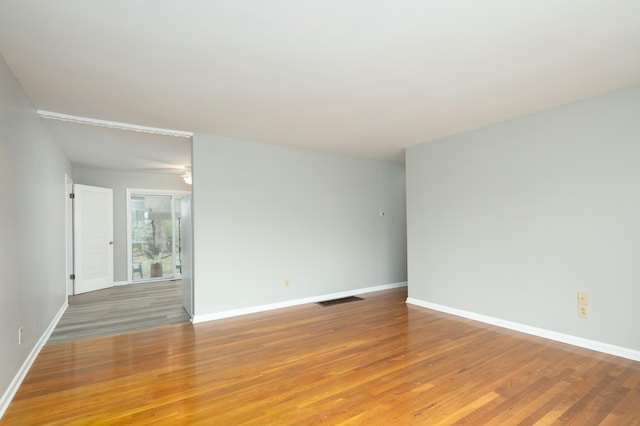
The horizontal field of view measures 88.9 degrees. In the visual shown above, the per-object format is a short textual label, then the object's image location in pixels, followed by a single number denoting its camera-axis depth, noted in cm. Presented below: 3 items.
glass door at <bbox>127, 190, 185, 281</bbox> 703
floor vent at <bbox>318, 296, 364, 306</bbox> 497
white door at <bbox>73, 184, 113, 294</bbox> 588
